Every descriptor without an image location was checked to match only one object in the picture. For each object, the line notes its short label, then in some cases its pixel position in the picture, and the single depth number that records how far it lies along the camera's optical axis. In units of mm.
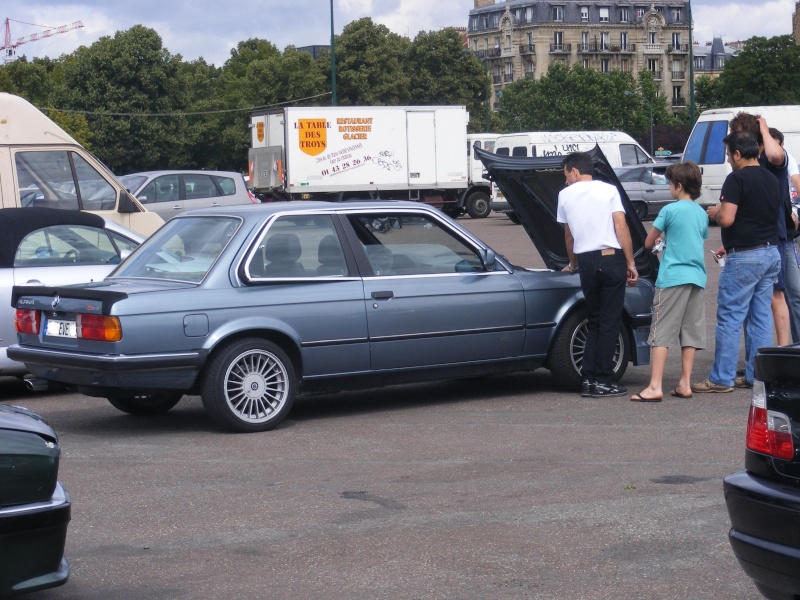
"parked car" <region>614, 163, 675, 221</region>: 32719
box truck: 35750
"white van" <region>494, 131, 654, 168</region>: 35125
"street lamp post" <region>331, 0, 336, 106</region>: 51541
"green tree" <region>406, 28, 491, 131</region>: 74438
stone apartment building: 142625
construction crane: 138000
